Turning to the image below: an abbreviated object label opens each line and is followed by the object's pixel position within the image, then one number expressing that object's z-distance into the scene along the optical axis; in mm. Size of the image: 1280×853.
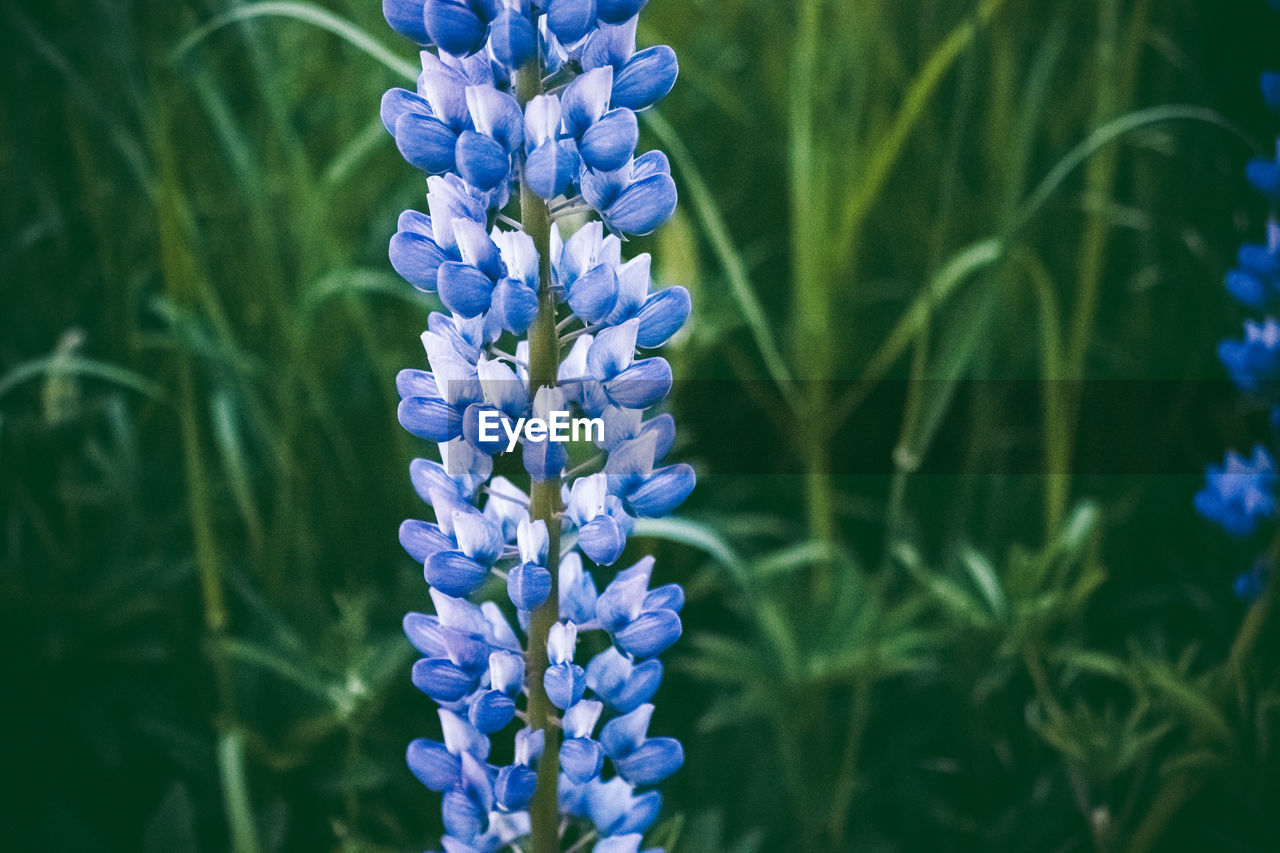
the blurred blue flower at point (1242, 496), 594
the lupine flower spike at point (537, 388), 467
